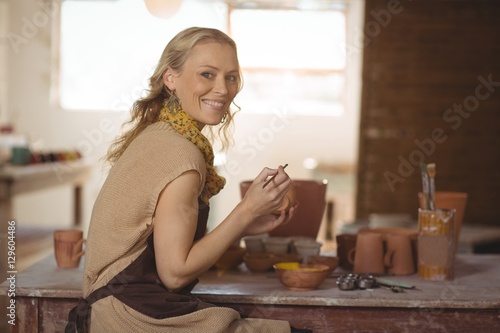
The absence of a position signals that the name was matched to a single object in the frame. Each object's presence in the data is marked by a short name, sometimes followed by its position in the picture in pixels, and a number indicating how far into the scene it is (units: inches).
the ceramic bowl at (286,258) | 91.8
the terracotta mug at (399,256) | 91.2
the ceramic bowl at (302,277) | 79.6
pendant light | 300.7
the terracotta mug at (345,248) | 93.4
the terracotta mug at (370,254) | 90.5
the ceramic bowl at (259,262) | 90.7
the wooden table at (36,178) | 195.3
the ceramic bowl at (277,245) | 95.8
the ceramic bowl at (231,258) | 91.7
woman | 69.2
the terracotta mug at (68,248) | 90.1
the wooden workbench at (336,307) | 77.7
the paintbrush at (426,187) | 90.0
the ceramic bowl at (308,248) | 94.7
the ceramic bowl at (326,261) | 89.4
